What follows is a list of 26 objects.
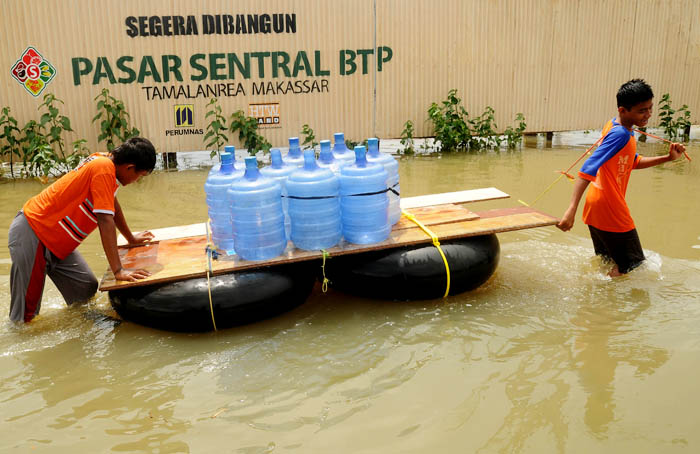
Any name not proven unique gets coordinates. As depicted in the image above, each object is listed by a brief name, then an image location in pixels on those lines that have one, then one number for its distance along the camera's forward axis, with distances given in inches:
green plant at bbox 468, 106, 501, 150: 468.4
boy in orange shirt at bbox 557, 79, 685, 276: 185.2
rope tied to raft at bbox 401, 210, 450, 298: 191.3
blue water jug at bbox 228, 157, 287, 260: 172.9
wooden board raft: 173.8
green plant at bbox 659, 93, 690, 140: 491.5
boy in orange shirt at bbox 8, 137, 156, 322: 166.4
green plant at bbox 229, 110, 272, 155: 418.9
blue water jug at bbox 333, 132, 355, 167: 201.6
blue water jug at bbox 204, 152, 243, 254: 185.9
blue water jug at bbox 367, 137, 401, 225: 195.6
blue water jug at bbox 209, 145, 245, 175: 191.3
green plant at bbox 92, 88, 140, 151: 398.0
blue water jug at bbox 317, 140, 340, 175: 191.5
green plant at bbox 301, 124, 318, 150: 430.6
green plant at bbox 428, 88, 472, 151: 457.7
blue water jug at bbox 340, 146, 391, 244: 182.1
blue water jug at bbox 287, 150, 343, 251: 178.1
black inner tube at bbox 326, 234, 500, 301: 189.8
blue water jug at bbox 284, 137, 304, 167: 202.8
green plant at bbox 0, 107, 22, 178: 383.6
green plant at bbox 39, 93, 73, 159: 386.3
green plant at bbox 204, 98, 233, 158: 413.7
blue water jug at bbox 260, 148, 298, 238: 188.9
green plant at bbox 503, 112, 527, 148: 475.2
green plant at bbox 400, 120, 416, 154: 456.0
